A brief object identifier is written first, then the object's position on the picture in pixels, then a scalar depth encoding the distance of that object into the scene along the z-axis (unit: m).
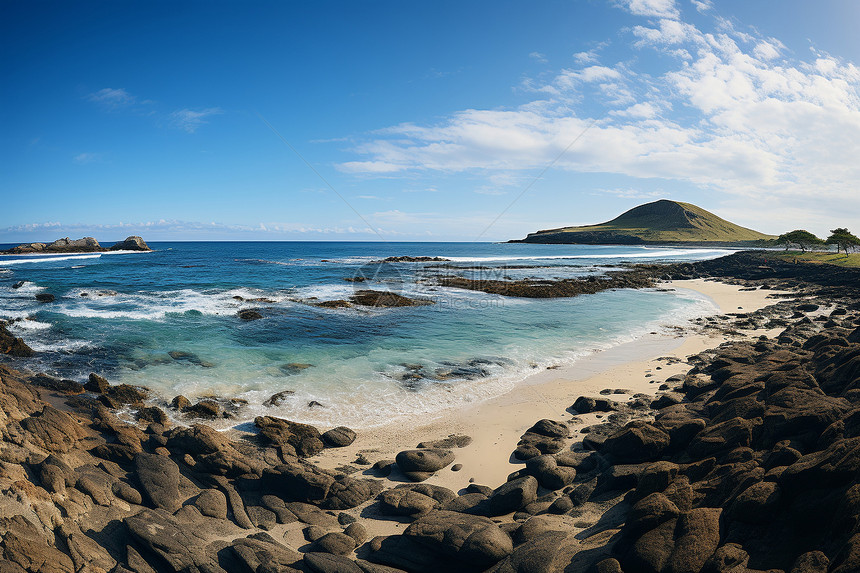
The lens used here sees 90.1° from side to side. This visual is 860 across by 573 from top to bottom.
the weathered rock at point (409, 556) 5.87
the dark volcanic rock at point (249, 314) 23.91
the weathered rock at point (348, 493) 7.55
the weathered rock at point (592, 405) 11.26
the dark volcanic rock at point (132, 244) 124.19
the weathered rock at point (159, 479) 7.02
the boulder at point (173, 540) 5.65
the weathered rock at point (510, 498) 7.05
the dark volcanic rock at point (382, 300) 29.25
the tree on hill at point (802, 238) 78.12
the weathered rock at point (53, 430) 7.67
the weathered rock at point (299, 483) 7.56
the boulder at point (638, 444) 7.70
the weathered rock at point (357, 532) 6.58
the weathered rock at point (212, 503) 7.01
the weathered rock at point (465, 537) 5.65
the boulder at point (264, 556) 5.60
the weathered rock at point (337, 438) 9.75
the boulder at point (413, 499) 7.22
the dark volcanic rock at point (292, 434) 9.52
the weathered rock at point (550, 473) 7.78
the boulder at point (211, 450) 8.02
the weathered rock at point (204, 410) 11.18
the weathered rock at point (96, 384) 12.56
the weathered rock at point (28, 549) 5.00
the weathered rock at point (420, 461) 8.55
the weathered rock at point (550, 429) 9.91
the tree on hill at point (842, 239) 61.31
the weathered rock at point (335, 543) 6.23
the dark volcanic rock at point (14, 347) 16.25
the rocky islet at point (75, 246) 97.81
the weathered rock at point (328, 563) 5.54
